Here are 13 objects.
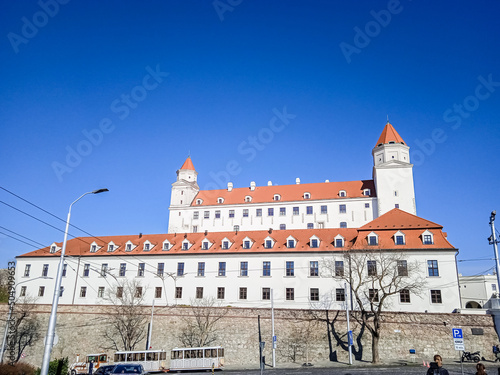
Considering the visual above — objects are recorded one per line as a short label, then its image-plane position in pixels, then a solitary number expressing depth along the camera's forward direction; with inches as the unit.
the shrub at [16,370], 993.8
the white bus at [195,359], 1342.3
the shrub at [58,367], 1035.3
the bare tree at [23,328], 1704.0
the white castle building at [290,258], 1646.2
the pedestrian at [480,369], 494.1
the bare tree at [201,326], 1581.0
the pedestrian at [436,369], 422.0
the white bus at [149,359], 1336.1
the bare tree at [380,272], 1589.6
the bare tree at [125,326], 1640.3
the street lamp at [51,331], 580.7
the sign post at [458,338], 702.6
